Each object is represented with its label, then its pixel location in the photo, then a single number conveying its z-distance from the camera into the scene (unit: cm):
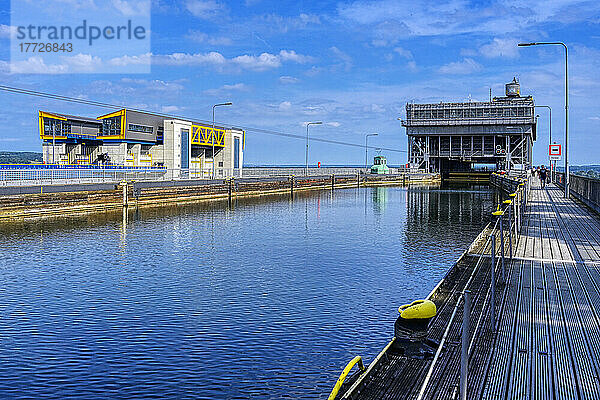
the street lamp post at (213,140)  7890
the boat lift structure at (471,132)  11094
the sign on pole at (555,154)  5806
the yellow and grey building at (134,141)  7556
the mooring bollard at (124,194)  4388
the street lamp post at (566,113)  4296
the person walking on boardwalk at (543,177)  6802
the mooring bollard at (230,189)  5806
